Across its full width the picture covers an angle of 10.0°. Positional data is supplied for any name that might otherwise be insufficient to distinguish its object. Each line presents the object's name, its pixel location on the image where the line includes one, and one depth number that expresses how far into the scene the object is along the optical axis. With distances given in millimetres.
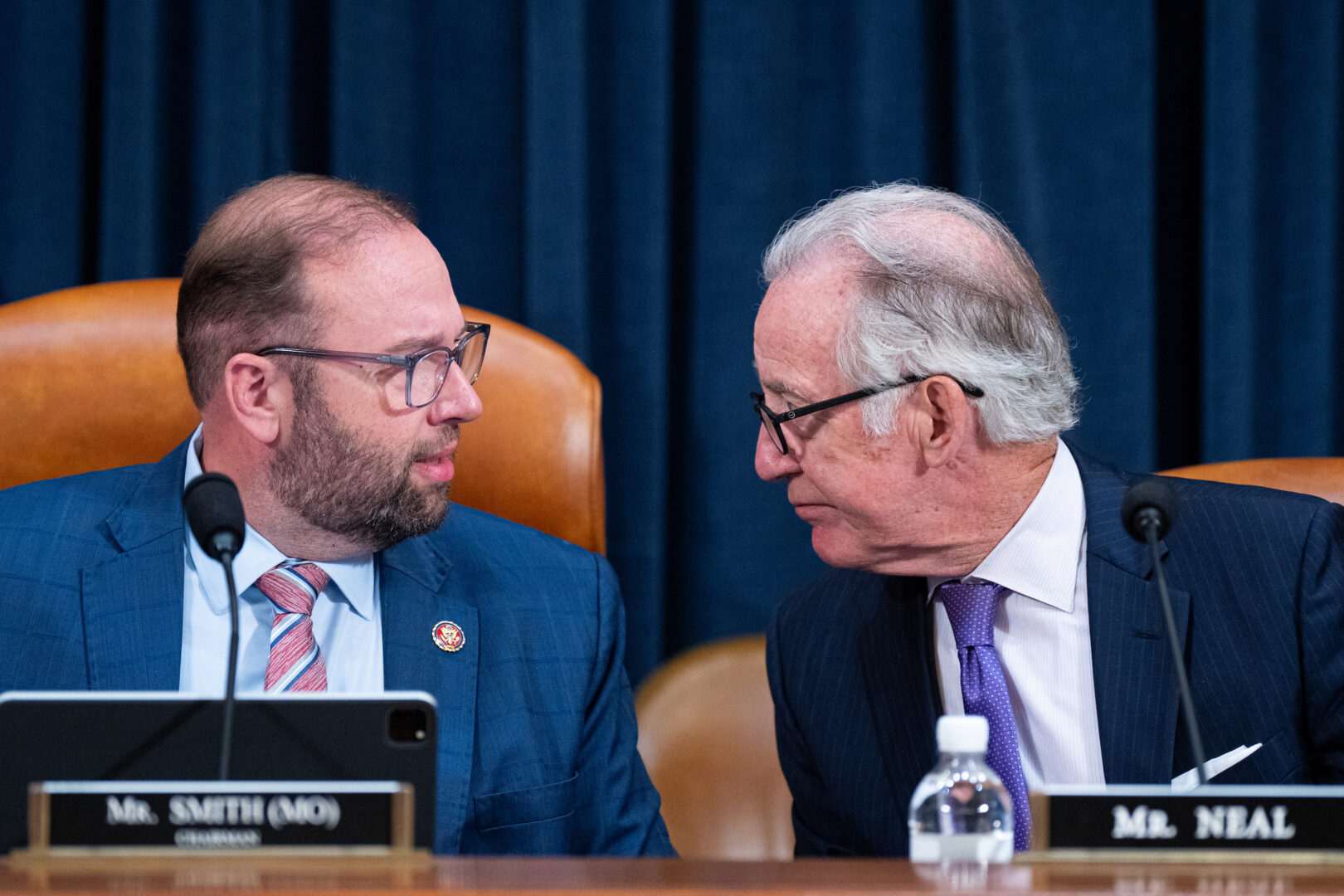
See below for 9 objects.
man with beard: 5063
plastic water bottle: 4789
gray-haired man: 4992
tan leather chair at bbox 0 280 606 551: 5205
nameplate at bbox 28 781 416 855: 4711
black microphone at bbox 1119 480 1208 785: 4826
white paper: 4976
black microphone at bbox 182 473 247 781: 4803
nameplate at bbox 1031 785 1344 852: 4708
